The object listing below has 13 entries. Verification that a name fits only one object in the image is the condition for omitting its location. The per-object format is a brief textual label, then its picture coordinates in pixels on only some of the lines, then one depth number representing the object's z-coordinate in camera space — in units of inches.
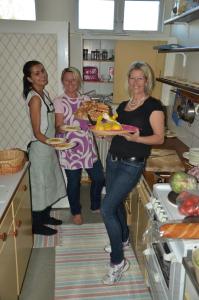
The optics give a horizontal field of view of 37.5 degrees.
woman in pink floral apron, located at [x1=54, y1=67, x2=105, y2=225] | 93.0
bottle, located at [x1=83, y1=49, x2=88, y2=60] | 131.1
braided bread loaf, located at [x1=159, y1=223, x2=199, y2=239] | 41.8
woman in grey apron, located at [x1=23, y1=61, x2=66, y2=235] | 84.6
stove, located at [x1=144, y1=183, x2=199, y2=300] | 43.8
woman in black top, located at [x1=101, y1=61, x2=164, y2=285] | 67.5
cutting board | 77.3
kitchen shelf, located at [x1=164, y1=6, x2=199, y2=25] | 73.4
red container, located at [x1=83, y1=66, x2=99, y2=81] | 132.8
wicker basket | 72.8
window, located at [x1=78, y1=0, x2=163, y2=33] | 121.7
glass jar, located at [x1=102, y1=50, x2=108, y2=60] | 132.0
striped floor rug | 77.4
